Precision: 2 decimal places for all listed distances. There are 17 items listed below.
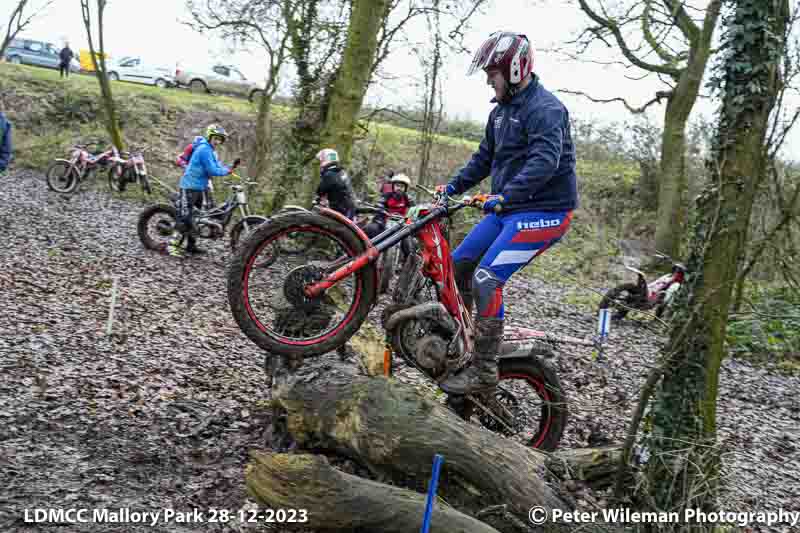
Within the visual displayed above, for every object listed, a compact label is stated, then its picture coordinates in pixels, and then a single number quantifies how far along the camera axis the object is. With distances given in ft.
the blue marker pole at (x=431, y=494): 9.57
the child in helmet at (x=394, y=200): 36.63
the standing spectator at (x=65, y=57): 78.95
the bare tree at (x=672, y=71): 50.73
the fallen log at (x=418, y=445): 11.37
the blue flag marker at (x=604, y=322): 25.50
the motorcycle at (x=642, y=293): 37.68
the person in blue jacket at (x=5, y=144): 29.84
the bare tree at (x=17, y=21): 48.60
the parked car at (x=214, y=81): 97.91
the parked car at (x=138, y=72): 96.17
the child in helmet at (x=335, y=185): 34.83
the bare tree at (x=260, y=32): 53.47
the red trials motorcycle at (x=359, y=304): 13.21
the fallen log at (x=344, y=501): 10.38
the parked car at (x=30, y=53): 96.22
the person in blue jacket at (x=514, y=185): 13.09
